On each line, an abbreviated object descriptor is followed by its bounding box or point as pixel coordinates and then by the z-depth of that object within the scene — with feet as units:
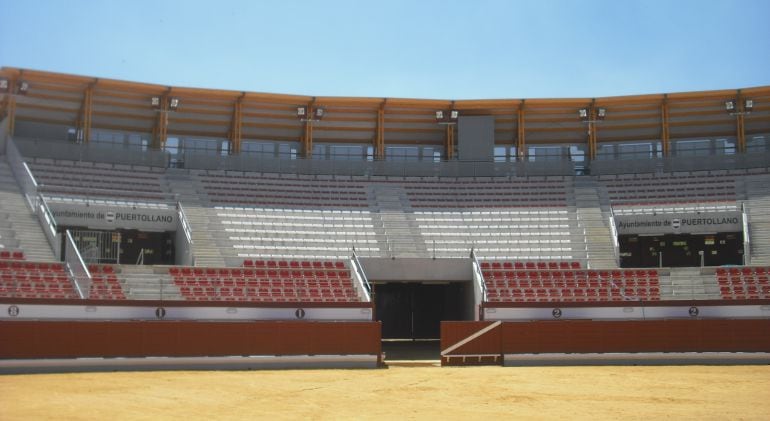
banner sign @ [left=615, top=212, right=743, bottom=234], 130.72
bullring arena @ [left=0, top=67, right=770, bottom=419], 74.64
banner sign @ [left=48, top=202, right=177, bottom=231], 119.55
